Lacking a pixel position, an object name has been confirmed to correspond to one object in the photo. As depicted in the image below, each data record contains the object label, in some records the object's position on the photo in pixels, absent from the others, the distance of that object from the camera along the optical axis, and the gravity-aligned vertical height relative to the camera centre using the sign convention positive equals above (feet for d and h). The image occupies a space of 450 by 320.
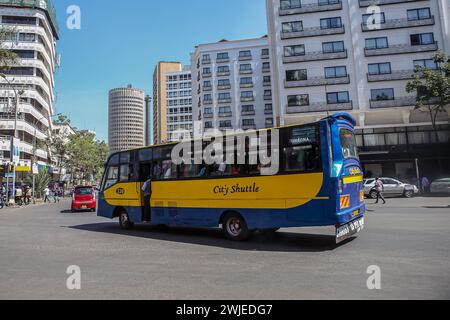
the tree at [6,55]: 62.97 +27.21
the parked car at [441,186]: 85.15 -0.58
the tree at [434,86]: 93.86 +27.59
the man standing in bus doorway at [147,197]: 37.52 -0.09
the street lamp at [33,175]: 110.44 +8.46
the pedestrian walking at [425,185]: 98.32 -0.25
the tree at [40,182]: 118.83 +6.66
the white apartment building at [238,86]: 209.15 +65.42
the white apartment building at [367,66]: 121.19 +45.57
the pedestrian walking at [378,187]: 69.08 -0.14
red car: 71.87 -0.25
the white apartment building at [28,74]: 167.32 +67.57
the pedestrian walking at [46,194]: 108.84 +2.06
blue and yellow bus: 25.29 +0.31
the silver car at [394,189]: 86.74 -0.78
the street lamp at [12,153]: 94.78 +13.39
